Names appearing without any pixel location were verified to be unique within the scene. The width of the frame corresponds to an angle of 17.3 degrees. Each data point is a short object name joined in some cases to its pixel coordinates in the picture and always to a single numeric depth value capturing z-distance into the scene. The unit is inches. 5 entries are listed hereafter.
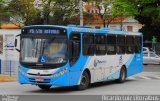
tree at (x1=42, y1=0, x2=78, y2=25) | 3166.8
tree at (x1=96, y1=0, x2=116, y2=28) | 3386.6
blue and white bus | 792.9
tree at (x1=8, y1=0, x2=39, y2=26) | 3134.8
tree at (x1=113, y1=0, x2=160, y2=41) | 2241.6
